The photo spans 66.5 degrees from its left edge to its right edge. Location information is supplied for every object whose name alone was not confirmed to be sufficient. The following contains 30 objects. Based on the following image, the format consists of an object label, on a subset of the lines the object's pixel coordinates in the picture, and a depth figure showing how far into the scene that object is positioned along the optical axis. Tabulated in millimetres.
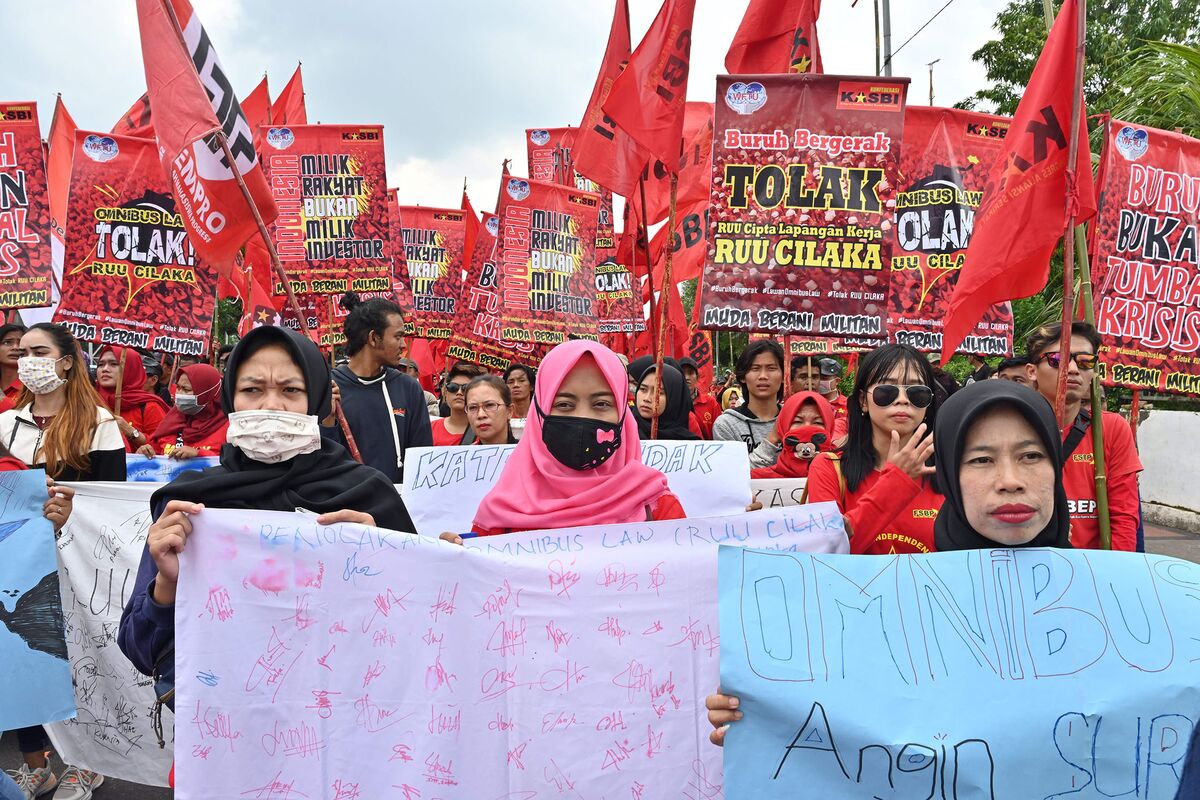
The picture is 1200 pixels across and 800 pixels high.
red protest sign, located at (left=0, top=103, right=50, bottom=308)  6652
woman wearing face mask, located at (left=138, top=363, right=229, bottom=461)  5969
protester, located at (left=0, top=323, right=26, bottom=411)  6238
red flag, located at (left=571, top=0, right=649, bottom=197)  5879
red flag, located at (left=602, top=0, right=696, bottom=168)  5426
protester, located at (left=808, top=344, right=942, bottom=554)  2748
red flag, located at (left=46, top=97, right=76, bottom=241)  10742
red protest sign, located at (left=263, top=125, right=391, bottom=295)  8383
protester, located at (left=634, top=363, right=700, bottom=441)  5438
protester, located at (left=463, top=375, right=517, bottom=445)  5094
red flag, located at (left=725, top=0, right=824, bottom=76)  6105
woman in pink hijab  2680
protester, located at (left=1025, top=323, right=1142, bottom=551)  3691
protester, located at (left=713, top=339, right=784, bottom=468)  5738
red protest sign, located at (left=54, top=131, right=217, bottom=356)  6844
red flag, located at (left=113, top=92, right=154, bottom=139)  9484
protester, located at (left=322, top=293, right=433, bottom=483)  5051
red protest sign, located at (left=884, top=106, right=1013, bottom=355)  7320
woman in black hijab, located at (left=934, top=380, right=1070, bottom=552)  2076
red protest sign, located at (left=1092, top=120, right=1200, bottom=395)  5125
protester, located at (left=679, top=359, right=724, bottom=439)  8176
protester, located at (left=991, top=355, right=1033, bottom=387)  4583
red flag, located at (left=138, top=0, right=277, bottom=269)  4348
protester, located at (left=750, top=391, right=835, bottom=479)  5043
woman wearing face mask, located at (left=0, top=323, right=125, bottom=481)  4086
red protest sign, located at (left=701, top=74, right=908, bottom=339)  5227
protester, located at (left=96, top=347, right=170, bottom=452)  6746
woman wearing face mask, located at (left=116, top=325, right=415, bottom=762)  2379
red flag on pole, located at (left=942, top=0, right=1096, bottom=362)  3523
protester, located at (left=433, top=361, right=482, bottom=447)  5816
